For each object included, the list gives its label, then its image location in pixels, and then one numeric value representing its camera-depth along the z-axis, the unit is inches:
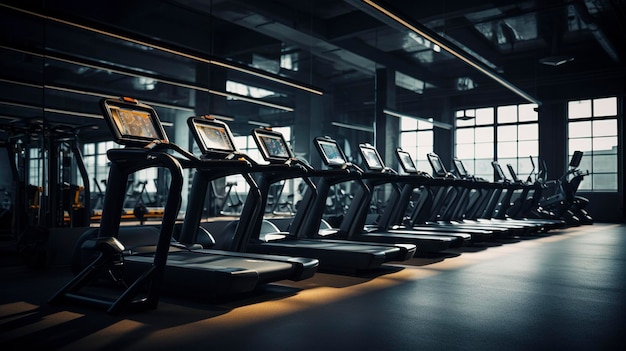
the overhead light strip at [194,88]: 227.5
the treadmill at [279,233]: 166.2
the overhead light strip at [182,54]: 198.4
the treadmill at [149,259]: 122.6
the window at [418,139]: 612.4
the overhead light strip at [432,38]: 224.5
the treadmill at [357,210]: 214.7
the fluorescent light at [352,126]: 422.2
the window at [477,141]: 582.6
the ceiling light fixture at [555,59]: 352.8
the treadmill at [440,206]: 275.7
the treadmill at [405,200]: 242.2
